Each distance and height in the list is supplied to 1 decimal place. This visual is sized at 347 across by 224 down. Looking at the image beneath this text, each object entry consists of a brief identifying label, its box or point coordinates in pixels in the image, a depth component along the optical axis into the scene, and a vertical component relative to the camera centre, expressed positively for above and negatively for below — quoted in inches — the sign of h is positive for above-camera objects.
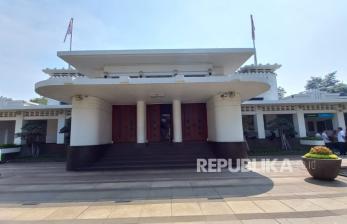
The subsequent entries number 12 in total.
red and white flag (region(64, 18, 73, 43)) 591.3 +317.6
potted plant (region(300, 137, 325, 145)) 578.1 -20.1
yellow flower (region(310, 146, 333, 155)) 270.1 -22.7
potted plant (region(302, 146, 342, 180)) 261.6 -38.4
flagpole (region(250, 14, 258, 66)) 693.9 +354.3
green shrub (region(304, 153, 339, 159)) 265.6 -29.0
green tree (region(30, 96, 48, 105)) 1331.7 +265.4
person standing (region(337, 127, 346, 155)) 501.7 -16.5
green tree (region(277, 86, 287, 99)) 1772.9 +383.3
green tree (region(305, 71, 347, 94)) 1525.2 +436.7
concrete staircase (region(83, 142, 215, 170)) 395.9 -36.5
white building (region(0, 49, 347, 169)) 350.6 +85.3
